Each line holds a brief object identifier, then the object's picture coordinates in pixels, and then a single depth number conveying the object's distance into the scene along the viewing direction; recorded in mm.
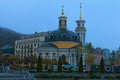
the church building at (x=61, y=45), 108812
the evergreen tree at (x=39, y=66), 57025
